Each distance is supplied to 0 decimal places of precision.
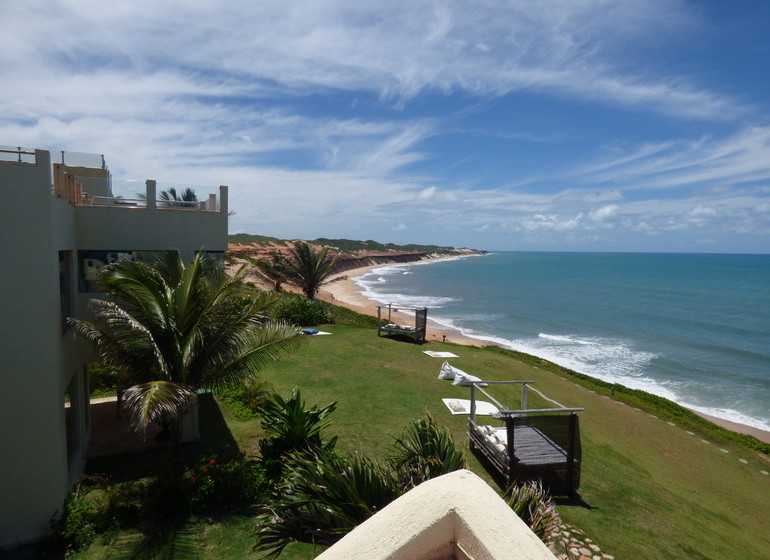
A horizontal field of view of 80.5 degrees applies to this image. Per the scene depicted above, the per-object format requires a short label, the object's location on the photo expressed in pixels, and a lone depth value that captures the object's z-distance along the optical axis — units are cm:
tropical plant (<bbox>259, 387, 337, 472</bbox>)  827
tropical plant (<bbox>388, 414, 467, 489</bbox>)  510
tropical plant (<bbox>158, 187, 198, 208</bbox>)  1018
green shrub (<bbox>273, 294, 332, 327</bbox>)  2189
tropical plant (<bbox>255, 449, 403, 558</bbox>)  439
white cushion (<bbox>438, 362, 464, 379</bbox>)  1474
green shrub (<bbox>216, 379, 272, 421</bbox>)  1159
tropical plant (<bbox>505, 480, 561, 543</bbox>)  397
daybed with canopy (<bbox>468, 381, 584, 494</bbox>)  808
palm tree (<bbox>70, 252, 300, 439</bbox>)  740
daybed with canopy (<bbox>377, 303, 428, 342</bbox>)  2000
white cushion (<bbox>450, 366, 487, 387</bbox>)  1402
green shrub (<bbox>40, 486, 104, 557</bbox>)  654
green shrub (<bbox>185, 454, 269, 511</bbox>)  757
